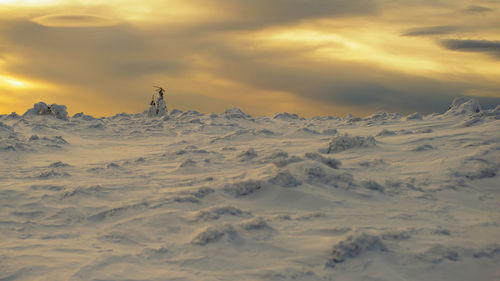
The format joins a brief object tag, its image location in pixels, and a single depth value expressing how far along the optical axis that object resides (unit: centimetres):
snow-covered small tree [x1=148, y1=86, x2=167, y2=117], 2812
